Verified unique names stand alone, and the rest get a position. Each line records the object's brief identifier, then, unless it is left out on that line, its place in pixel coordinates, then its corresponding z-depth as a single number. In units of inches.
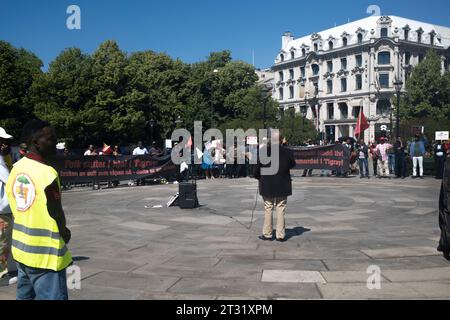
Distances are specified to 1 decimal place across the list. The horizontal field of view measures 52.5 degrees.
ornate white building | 3031.5
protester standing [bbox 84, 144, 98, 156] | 832.9
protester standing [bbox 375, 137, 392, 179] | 847.7
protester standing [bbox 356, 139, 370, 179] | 864.1
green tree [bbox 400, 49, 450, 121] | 2317.9
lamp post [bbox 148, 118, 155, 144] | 1832.8
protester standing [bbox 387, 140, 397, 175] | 873.2
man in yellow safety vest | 136.9
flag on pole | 996.6
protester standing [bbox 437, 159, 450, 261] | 269.0
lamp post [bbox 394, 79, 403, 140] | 1193.7
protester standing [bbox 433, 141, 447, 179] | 799.8
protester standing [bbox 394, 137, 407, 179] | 856.9
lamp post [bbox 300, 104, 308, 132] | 3563.5
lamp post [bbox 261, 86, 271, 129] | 1230.3
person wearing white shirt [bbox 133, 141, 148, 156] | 856.5
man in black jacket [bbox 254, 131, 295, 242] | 333.1
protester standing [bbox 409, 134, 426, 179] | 833.5
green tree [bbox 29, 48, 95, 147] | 1568.7
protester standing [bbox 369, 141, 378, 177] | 888.3
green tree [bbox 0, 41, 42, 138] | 1615.9
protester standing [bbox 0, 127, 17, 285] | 233.1
